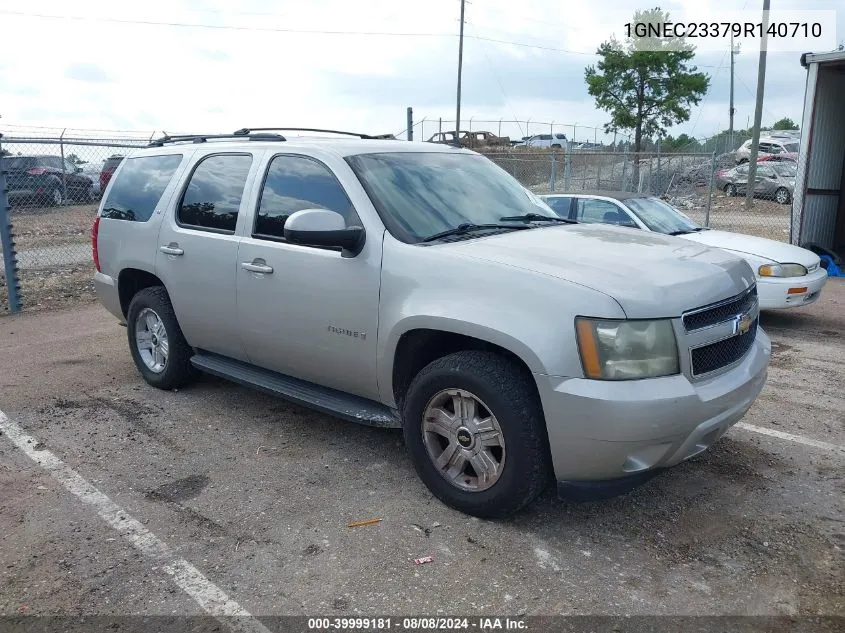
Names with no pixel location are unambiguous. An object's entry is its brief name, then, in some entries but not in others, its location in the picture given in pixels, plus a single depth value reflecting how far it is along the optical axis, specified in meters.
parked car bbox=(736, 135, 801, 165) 28.14
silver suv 3.29
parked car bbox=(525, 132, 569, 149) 36.31
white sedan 7.69
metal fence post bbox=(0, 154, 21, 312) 8.66
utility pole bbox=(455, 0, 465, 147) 36.70
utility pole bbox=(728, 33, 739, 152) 46.99
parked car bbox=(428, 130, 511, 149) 31.32
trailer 10.99
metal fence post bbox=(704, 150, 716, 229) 15.00
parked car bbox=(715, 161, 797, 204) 23.83
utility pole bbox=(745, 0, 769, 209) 21.22
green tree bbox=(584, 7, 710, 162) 33.00
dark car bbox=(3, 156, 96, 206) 11.27
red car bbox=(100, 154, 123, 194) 15.87
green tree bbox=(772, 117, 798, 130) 56.47
